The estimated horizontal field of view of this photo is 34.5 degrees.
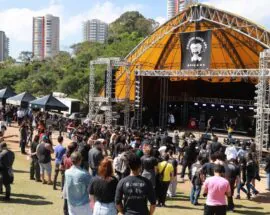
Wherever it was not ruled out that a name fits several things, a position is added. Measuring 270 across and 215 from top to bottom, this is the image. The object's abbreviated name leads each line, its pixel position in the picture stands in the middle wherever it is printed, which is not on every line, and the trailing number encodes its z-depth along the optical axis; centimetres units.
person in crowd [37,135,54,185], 1116
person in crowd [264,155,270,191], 1359
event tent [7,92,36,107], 2587
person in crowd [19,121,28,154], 1681
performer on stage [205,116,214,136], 2901
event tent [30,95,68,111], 2425
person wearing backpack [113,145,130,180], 930
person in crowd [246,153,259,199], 1152
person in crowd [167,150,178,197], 1061
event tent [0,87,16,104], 2712
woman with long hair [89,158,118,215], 486
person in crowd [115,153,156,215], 467
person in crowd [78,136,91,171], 948
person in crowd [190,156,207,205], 993
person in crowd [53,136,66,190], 1094
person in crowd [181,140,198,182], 1308
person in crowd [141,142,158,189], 835
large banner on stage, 2639
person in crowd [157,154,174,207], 949
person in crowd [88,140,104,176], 986
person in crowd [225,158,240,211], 962
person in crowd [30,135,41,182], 1174
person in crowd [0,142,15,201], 923
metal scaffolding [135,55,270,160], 1953
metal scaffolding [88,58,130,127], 2855
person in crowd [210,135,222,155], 1358
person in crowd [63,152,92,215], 566
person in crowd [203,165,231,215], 673
